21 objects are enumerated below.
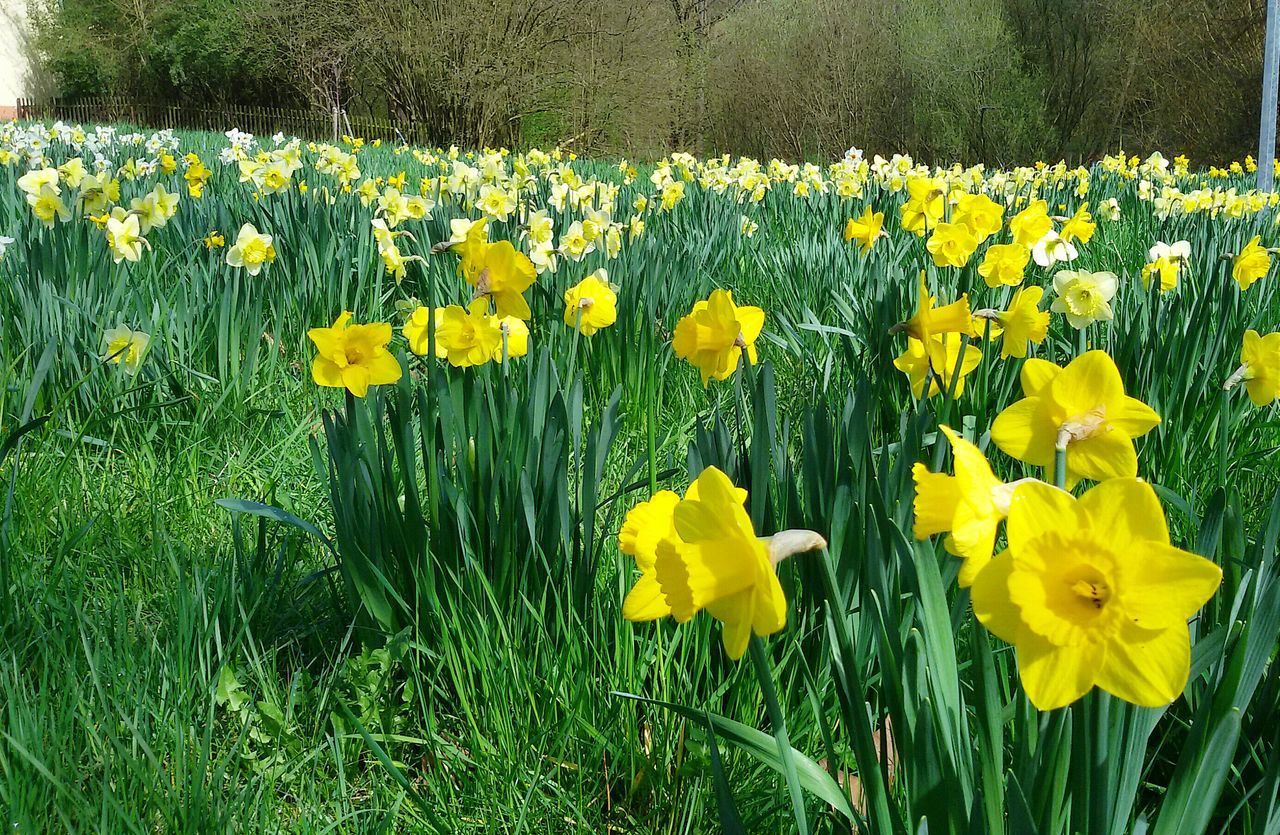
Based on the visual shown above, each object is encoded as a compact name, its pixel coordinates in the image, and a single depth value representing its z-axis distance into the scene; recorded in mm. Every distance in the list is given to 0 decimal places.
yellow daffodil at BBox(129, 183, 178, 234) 2746
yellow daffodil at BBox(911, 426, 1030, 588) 588
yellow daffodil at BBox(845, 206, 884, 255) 2251
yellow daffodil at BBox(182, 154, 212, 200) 3307
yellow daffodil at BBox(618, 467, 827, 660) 598
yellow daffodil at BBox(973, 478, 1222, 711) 521
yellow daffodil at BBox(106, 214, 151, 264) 2492
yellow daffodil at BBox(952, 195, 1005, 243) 1973
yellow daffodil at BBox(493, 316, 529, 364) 1526
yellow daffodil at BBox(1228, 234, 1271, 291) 2042
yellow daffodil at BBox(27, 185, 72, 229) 2773
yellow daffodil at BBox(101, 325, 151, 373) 2021
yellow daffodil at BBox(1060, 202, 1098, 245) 2271
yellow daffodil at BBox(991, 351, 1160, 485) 732
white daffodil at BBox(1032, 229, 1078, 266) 2297
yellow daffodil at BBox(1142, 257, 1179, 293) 2268
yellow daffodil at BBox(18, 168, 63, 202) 3230
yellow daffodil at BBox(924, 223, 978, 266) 1991
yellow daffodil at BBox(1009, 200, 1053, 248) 2025
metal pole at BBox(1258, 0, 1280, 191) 6652
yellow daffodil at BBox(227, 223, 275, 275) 2516
